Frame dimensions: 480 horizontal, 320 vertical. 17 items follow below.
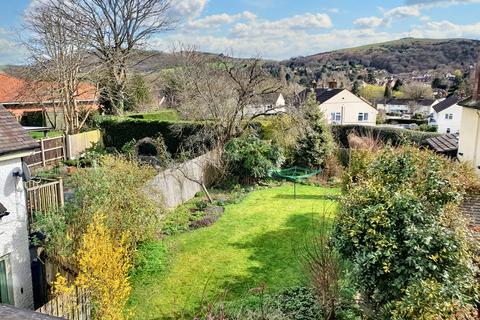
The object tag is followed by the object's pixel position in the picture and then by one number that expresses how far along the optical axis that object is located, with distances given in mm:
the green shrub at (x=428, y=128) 36531
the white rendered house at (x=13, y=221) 8523
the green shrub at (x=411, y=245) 5832
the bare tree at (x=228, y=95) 20891
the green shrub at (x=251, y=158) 20047
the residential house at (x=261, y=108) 21797
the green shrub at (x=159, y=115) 32778
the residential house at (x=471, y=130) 15211
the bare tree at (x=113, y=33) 32500
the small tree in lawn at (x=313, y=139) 22031
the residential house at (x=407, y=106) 71875
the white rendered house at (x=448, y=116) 54188
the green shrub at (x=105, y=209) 9078
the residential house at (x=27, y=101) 31453
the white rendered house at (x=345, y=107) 45062
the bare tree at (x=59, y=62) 25180
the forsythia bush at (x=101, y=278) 7293
